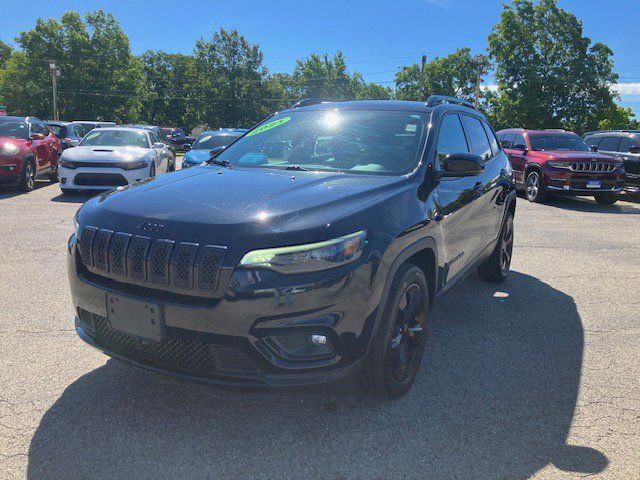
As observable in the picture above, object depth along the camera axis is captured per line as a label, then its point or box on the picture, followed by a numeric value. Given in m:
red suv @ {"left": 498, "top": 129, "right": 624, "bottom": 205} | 11.73
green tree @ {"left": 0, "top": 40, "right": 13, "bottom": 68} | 80.36
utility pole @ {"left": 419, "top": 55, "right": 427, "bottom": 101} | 48.09
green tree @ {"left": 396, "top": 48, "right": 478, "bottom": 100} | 60.44
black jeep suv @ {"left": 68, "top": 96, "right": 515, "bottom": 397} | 2.30
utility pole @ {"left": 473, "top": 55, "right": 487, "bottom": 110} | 35.59
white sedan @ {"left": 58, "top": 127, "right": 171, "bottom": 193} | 10.51
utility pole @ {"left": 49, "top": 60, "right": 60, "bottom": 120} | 41.03
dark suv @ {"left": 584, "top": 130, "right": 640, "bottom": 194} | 12.81
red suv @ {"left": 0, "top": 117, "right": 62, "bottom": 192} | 11.20
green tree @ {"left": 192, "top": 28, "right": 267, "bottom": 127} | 56.91
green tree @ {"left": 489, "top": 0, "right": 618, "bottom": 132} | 35.81
